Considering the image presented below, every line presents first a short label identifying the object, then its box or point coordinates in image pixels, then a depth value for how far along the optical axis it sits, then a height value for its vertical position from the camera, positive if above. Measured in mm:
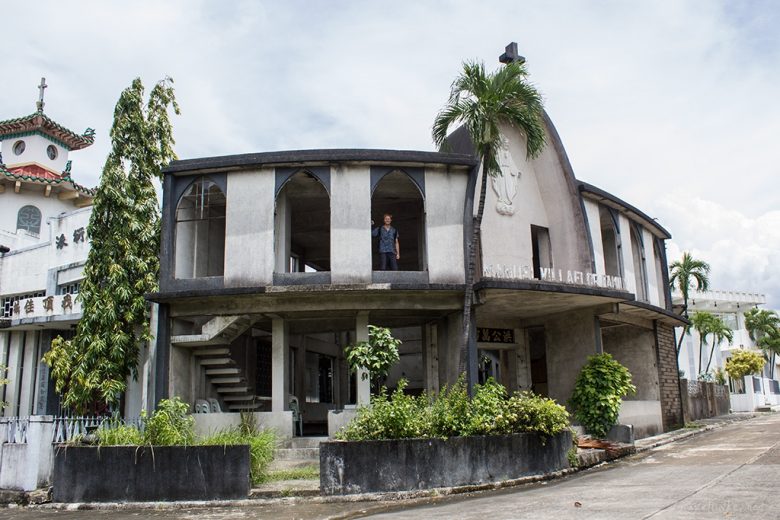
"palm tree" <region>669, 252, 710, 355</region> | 35031 +5662
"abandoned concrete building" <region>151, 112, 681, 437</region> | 15906 +2762
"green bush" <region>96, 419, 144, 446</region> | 11617 -523
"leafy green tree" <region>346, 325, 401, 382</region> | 13367 +827
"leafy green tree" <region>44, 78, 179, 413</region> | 16828 +3377
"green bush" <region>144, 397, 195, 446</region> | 11492 -401
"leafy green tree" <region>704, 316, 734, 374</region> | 44969 +3553
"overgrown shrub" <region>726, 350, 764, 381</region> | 41375 +1253
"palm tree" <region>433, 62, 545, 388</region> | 15344 +6170
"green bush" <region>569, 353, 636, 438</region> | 16906 -57
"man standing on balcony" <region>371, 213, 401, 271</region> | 16531 +3538
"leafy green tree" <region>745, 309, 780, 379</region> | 52844 +4221
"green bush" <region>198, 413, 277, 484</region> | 11562 -733
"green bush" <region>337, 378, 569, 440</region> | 11539 -367
